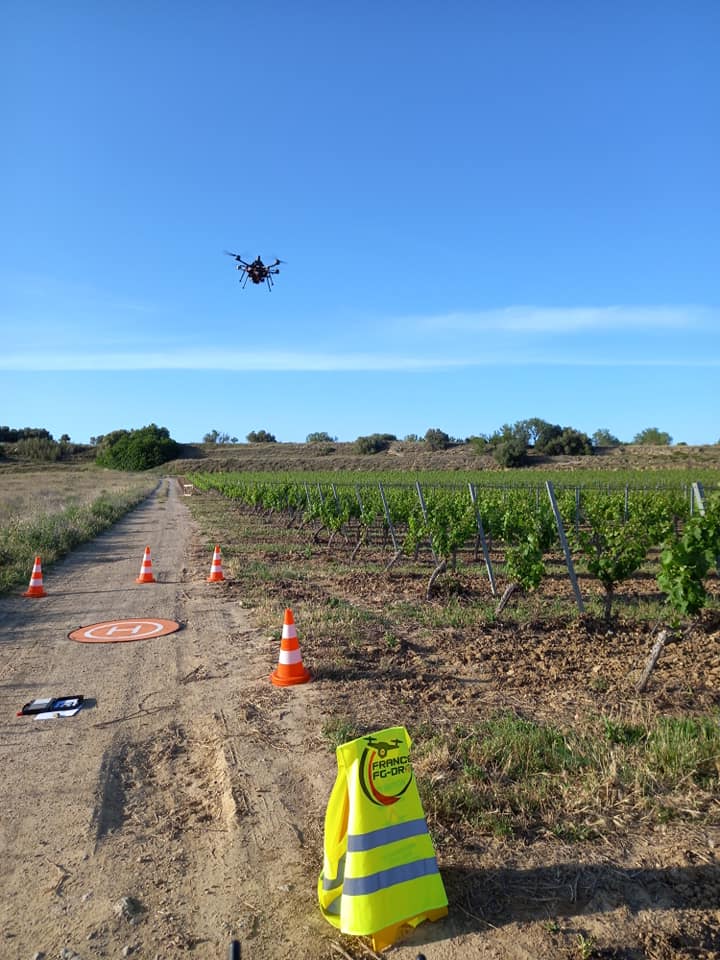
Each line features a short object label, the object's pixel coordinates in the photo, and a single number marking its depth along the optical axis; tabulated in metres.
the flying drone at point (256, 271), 14.70
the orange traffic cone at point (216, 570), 11.74
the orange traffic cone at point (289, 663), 6.01
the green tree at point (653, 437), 97.31
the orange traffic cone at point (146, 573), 11.82
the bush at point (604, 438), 97.47
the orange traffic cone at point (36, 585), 10.54
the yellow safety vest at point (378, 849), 2.71
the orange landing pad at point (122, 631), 7.92
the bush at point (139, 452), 96.44
